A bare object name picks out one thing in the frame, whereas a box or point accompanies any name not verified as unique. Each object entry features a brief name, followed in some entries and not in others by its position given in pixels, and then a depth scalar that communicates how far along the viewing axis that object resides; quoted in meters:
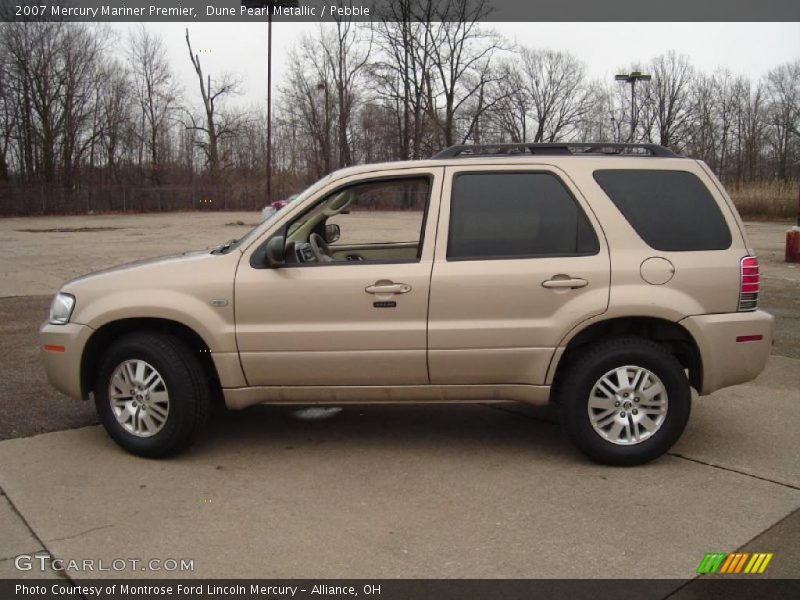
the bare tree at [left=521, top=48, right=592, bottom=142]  73.56
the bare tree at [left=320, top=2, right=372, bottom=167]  64.44
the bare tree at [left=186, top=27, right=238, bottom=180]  62.00
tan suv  4.48
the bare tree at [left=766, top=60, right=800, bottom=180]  66.38
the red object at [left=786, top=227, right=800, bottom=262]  16.73
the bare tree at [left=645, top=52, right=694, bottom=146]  67.25
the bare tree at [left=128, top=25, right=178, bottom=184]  62.97
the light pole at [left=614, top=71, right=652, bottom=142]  52.62
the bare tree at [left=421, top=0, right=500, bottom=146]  63.44
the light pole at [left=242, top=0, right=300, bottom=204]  39.00
